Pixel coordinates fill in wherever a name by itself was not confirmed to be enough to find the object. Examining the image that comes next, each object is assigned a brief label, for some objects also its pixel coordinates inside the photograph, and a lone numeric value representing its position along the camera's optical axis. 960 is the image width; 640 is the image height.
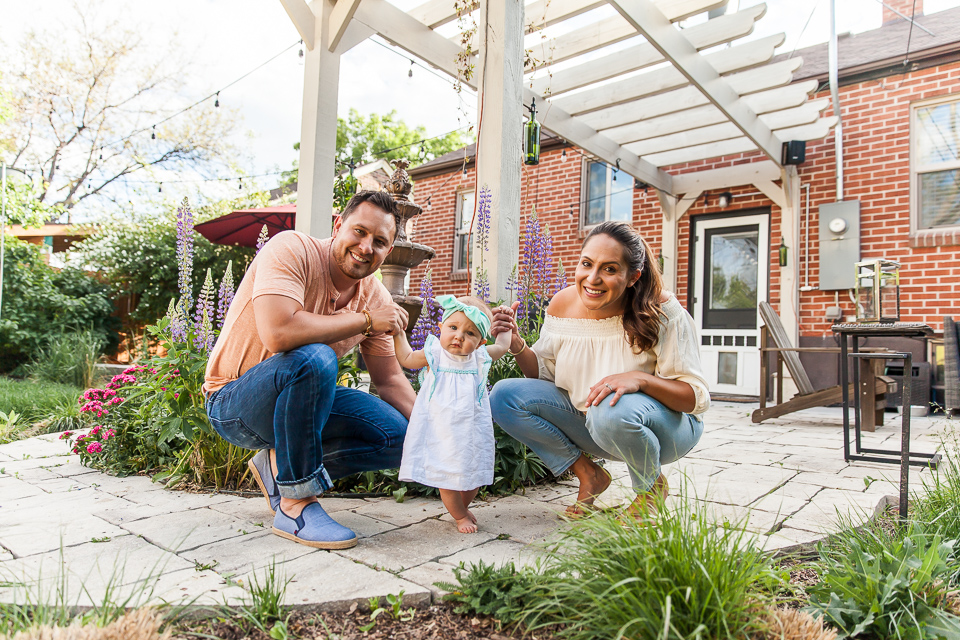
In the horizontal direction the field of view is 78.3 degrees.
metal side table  2.05
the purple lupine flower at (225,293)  2.81
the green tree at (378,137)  24.62
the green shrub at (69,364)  6.79
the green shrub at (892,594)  1.28
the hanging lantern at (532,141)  3.66
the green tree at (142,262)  9.70
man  1.85
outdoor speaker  6.38
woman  1.95
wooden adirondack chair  4.47
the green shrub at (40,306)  7.97
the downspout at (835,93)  6.02
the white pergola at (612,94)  2.85
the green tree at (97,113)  14.64
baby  1.92
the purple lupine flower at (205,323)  2.65
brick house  6.09
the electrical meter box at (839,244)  6.29
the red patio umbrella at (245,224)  8.00
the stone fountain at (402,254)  4.58
